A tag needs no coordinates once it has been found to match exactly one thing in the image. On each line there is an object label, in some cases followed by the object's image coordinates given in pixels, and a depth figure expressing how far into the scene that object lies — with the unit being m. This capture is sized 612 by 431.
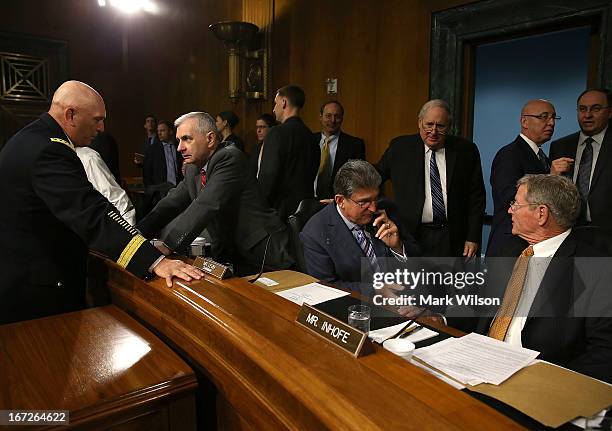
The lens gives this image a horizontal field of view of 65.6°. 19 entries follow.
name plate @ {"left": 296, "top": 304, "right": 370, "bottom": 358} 1.04
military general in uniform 1.61
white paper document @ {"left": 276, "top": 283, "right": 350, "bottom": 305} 1.61
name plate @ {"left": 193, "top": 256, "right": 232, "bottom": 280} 1.62
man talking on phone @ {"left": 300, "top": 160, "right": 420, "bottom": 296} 2.15
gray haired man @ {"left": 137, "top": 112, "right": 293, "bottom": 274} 2.35
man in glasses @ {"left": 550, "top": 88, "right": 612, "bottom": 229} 2.84
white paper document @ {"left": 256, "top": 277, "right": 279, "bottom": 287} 1.78
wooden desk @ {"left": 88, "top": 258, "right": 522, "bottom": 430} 0.81
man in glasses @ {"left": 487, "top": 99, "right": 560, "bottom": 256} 2.80
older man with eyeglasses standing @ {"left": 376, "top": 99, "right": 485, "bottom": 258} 3.06
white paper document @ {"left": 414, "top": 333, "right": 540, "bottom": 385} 1.12
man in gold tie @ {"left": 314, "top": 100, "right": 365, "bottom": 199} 4.27
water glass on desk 1.31
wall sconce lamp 5.81
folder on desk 0.97
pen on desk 1.38
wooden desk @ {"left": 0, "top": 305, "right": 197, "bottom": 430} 0.99
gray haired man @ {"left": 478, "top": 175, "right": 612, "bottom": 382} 1.53
